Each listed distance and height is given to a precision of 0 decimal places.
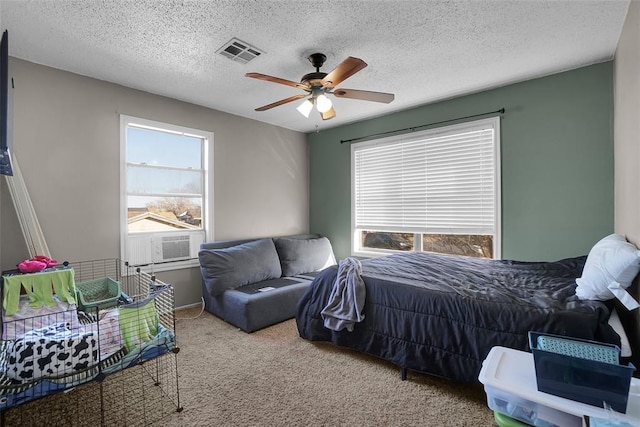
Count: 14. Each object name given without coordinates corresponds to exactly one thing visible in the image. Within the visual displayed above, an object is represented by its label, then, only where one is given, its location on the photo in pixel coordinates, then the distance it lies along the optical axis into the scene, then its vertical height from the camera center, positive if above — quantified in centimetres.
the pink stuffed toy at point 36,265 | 220 -41
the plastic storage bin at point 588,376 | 99 -59
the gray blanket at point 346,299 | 238 -74
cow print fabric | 136 -68
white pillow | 150 -33
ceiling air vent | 244 +135
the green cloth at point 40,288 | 197 -54
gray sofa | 310 -84
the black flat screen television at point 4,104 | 179 +65
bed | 169 -65
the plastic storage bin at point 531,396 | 101 -69
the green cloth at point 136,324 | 170 -67
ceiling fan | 234 +100
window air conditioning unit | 335 -45
